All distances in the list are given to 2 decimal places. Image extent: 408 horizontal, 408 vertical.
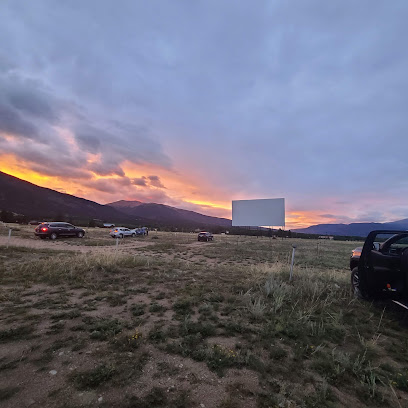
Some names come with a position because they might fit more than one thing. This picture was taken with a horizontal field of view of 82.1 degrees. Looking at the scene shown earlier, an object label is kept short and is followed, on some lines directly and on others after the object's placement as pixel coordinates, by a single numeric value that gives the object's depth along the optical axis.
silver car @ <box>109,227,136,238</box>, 32.41
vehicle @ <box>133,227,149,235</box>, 38.15
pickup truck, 4.72
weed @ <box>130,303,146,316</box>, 4.94
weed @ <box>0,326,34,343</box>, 3.68
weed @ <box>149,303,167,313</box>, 5.17
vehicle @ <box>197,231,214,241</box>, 32.84
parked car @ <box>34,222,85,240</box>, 22.28
